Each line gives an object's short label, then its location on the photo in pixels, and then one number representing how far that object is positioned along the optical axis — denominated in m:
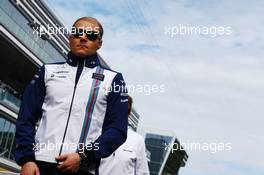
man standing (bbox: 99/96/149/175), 4.94
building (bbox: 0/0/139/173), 32.94
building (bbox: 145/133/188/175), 109.75
